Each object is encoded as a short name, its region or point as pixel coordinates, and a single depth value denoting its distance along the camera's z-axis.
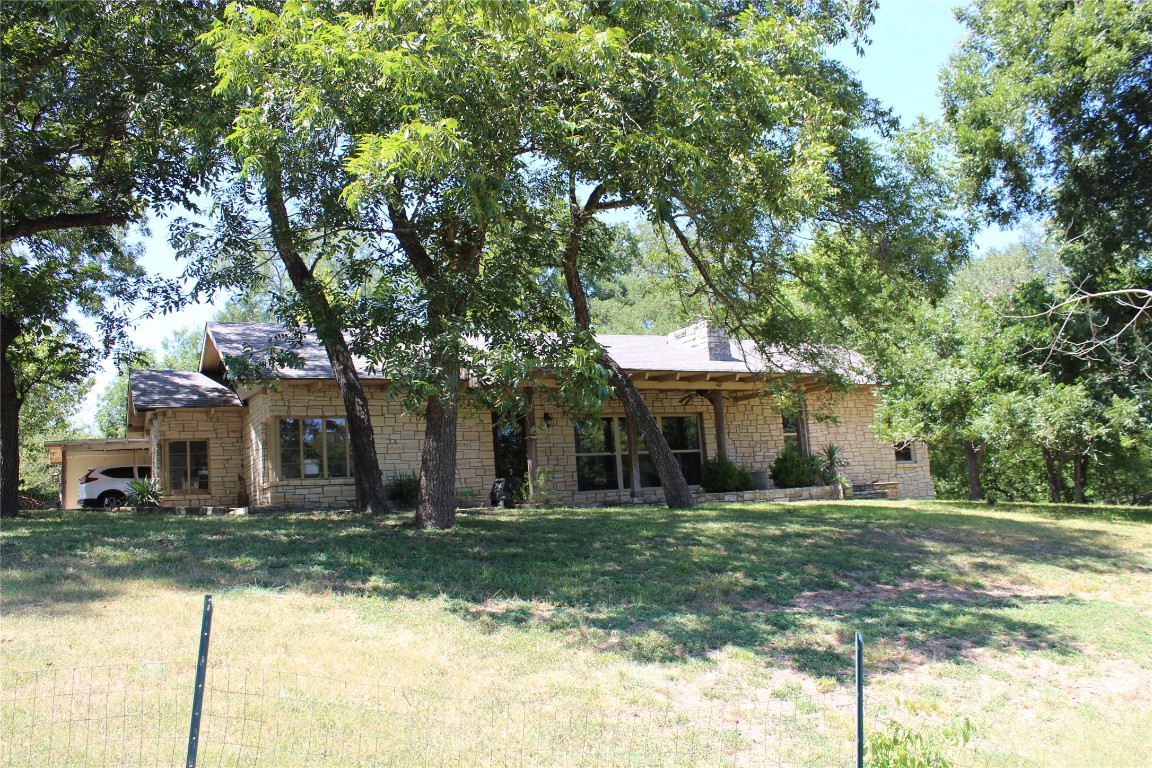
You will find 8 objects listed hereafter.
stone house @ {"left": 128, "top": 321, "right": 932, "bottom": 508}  16.34
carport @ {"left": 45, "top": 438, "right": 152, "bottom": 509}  26.50
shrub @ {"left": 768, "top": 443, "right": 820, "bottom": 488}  19.81
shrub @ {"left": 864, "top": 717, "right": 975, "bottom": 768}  3.84
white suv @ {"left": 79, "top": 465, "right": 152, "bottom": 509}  23.14
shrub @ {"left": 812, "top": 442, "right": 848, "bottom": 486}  20.17
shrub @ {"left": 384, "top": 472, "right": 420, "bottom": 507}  15.93
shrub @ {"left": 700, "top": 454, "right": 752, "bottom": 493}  18.59
